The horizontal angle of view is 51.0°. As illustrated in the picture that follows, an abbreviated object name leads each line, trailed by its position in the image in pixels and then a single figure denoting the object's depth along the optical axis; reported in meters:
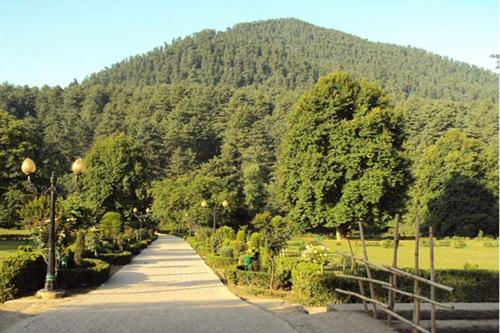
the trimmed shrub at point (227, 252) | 26.01
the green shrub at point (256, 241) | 23.48
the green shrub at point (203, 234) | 39.66
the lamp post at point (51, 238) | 14.24
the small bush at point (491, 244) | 36.26
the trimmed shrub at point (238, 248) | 25.23
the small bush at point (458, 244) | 35.47
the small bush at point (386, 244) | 35.41
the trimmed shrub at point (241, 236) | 29.50
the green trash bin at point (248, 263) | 19.17
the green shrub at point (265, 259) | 19.22
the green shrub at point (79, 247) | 17.44
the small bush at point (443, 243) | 38.38
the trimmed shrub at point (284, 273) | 17.17
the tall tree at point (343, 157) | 36.75
